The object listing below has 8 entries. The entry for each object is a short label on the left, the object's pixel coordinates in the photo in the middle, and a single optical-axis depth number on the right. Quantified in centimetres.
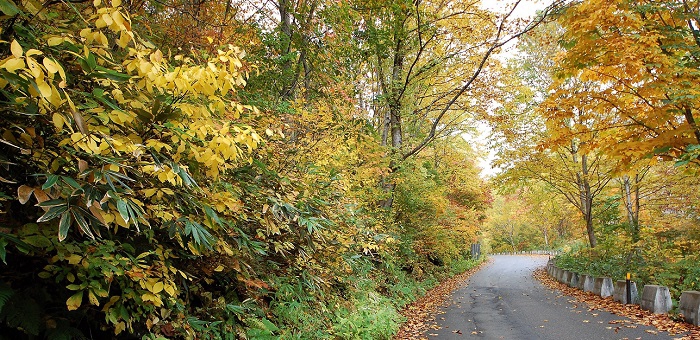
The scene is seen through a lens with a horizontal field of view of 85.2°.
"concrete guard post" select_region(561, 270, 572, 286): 1429
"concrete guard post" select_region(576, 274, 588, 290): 1231
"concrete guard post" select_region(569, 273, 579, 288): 1331
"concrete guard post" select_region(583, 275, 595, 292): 1169
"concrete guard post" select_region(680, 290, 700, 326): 687
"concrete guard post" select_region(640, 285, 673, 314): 797
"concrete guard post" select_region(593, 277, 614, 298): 1055
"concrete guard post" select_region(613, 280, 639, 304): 916
